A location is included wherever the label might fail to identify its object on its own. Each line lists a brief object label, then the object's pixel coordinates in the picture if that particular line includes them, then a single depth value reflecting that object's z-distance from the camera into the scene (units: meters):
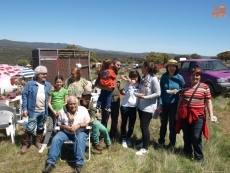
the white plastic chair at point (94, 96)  7.40
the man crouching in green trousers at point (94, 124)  4.84
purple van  10.98
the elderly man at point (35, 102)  5.02
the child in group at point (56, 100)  5.28
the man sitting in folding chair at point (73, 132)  4.35
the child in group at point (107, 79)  5.10
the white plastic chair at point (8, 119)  5.45
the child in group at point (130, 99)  5.06
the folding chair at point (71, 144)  4.64
